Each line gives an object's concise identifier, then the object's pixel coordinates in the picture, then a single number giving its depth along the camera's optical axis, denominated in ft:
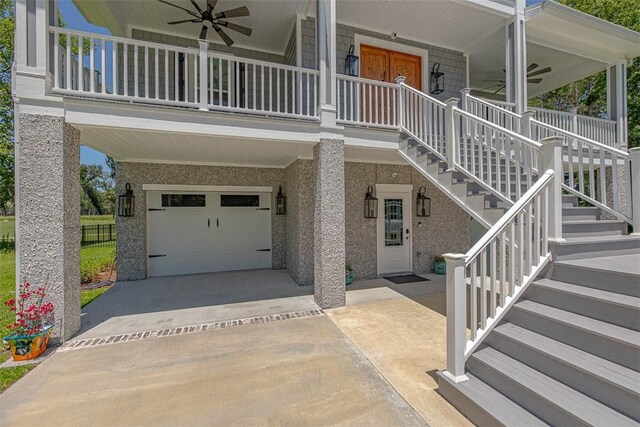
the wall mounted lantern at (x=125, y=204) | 20.02
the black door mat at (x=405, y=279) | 20.85
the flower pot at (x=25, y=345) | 10.43
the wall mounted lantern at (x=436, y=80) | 22.23
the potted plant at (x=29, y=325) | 10.50
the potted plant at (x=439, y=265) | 22.75
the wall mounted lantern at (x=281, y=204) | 23.88
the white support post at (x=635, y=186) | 10.82
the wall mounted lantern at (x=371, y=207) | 21.20
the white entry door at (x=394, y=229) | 22.44
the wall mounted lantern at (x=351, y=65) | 19.25
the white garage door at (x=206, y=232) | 21.91
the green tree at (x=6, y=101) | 38.68
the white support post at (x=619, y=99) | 23.59
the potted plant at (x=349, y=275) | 20.01
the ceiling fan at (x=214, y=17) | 16.24
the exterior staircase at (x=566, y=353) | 6.23
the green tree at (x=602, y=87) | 33.32
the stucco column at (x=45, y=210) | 11.12
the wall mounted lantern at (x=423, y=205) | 22.81
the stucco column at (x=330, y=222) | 15.21
